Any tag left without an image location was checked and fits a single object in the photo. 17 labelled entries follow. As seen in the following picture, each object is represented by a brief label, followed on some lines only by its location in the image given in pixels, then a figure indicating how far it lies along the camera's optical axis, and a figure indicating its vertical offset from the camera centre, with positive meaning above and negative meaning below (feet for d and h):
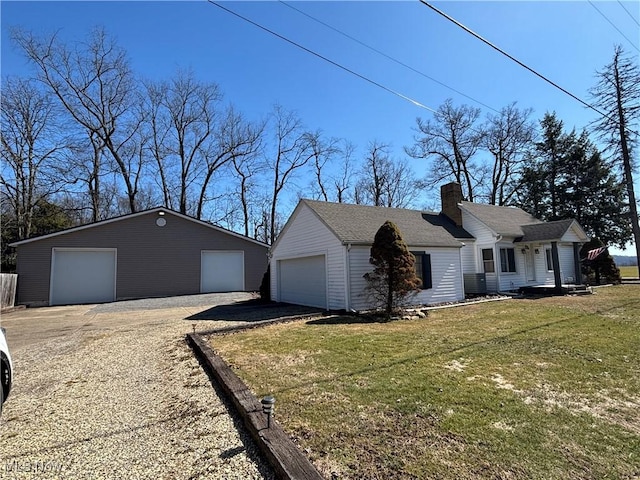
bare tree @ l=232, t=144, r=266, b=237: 106.11 +24.24
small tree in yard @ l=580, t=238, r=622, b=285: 64.08 -0.59
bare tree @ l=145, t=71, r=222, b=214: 96.53 +44.65
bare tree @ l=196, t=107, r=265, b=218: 101.50 +38.34
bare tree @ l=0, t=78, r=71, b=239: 72.79 +26.02
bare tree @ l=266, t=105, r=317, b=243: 105.60 +40.22
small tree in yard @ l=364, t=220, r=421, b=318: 33.81 +0.01
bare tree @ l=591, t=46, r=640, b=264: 70.95 +33.58
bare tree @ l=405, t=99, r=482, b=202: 104.78 +38.72
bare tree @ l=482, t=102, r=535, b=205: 100.99 +36.41
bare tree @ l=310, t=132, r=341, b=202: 110.63 +38.38
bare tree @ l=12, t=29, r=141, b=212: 76.95 +47.72
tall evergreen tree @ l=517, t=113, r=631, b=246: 95.55 +22.72
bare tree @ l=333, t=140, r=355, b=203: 113.70 +35.05
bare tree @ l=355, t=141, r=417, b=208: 112.98 +28.37
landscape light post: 10.43 -4.08
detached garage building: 53.57 +2.29
